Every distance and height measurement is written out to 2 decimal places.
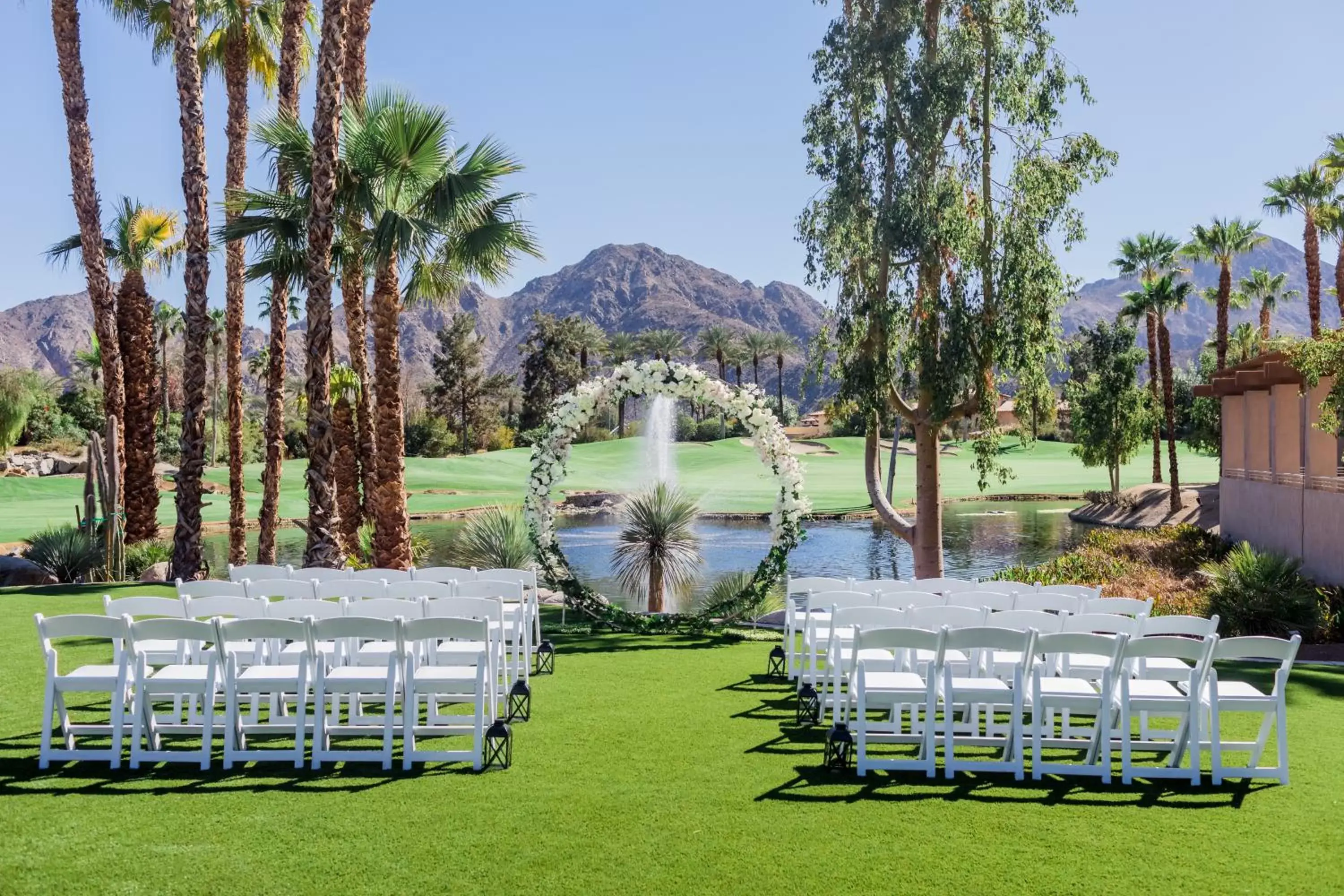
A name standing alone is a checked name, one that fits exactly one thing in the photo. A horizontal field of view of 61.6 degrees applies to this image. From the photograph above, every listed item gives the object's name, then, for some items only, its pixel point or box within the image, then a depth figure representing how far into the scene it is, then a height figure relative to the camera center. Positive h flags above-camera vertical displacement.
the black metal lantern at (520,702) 7.68 -1.72
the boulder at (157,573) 17.44 -1.61
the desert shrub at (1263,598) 14.30 -1.79
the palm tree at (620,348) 80.12 +8.56
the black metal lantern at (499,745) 6.75 -1.73
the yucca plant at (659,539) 15.71 -1.04
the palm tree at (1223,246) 37.53 +7.44
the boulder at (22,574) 17.25 -1.59
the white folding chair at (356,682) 6.66 -1.27
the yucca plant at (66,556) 17.81 -1.35
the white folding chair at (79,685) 6.59 -1.27
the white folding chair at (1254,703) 6.53 -1.44
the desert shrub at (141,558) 18.84 -1.48
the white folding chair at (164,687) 6.62 -1.29
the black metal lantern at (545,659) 10.02 -1.77
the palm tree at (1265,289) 46.94 +7.28
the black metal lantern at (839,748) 6.71 -1.73
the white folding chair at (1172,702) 6.52 -1.43
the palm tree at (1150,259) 39.69 +7.19
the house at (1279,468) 17.50 -0.16
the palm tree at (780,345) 83.31 +8.87
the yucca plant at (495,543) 16.83 -1.15
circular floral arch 13.02 -0.05
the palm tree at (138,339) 19.59 +2.38
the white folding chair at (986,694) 6.62 -1.39
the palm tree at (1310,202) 36.50 +8.52
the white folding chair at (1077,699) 6.57 -1.41
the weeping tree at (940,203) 16.59 +3.94
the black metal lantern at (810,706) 8.25 -1.81
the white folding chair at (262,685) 6.66 -1.29
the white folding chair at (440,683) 6.69 -1.33
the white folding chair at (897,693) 6.66 -1.41
